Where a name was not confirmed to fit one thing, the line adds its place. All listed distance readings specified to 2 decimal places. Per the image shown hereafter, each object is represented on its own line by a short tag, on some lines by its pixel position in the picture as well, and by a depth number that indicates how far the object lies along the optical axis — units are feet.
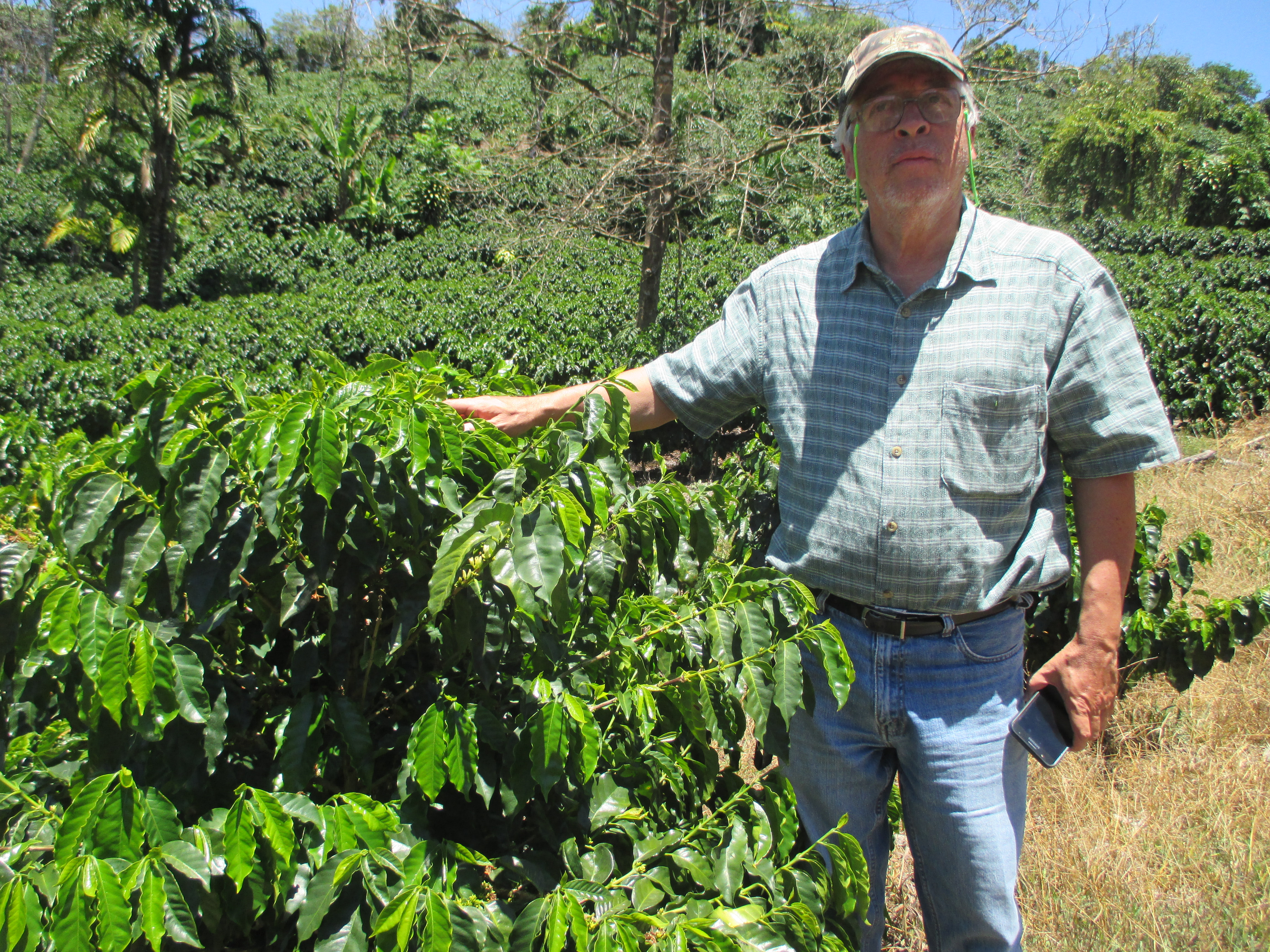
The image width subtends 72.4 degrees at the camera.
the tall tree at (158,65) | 52.11
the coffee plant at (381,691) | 4.04
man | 5.63
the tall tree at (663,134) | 23.39
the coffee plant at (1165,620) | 10.69
